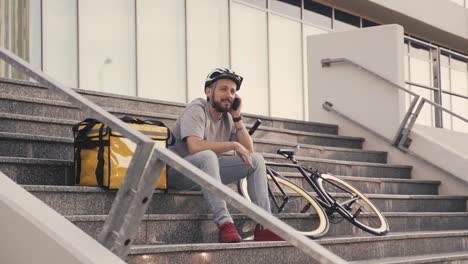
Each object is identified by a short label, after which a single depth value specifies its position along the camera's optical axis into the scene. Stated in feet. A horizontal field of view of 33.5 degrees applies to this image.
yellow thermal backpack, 15.35
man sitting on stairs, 16.58
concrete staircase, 14.97
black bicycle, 18.92
